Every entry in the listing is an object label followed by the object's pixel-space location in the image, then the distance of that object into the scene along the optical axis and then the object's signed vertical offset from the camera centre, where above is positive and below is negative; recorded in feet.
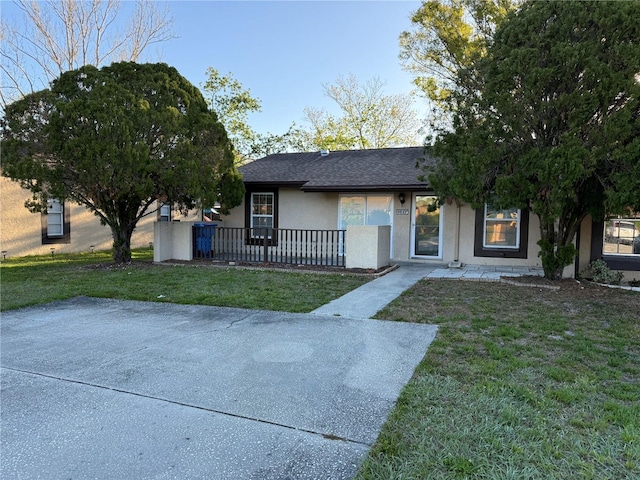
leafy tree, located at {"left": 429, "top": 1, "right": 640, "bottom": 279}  21.58 +5.86
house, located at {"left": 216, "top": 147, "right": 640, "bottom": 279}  35.01 +0.54
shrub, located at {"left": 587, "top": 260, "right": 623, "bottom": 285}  31.24 -3.95
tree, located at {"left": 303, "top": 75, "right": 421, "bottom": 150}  92.38 +23.29
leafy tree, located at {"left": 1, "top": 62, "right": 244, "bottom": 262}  30.42 +6.05
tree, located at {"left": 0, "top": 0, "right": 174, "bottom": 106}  60.54 +28.32
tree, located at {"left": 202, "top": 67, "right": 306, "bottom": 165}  80.74 +21.67
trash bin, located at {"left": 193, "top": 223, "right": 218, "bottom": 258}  39.17 -2.11
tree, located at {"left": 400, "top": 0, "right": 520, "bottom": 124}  56.44 +27.21
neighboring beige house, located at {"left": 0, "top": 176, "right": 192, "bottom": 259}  42.52 -1.29
